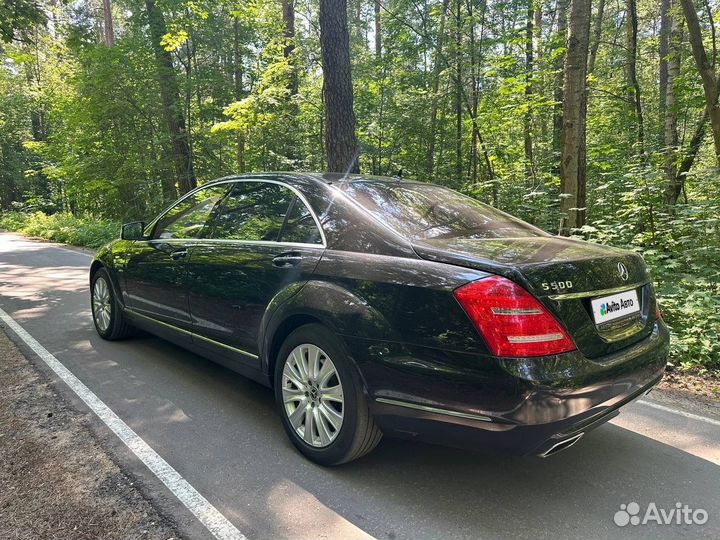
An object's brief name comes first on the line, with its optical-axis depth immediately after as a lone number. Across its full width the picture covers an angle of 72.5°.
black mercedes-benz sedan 2.21
